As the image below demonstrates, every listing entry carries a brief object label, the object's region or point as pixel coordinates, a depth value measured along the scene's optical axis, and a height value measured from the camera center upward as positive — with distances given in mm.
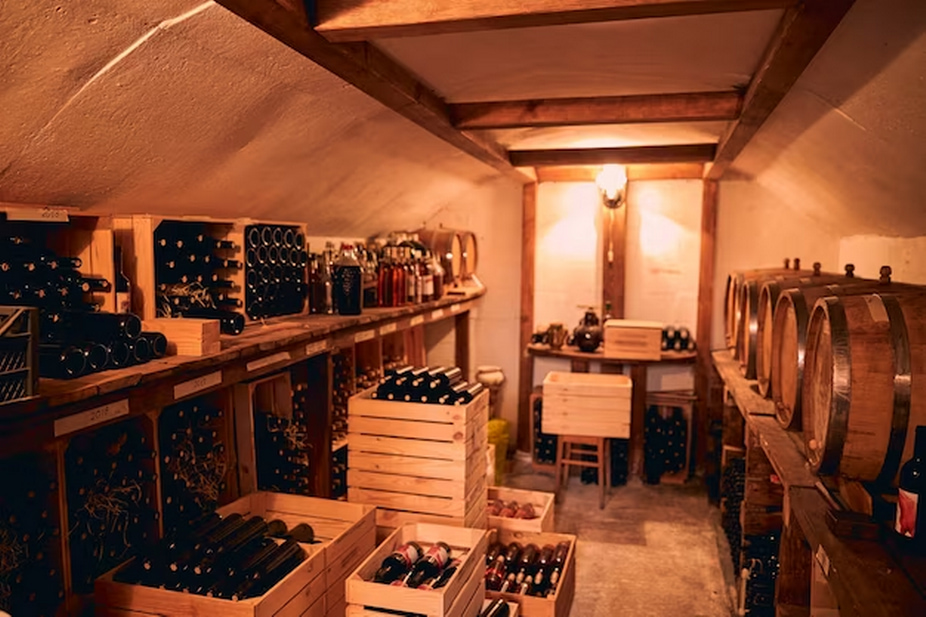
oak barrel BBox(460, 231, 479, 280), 6125 +57
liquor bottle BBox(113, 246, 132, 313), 2449 -119
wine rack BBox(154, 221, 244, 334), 2814 -63
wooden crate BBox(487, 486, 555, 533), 3871 -1506
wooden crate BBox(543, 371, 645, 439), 5203 -1139
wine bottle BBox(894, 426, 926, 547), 1680 -577
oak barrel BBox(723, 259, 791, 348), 4500 -258
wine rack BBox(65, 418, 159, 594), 2537 -927
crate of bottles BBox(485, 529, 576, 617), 3184 -1600
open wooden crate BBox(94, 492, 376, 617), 2318 -1207
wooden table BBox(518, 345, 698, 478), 5781 -937
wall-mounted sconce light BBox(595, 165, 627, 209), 5770 +689
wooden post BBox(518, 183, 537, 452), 6367 -413
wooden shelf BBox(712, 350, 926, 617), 1508 -741
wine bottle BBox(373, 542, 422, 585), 2760 -1267
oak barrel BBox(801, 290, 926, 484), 1796 -328
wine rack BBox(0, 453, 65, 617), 2211 -932
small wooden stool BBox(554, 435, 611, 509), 5234 -1583
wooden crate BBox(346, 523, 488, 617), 2473 -1258
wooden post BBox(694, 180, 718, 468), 5926 -415
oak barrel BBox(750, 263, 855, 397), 3111 -245
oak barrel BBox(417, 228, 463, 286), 5691 +109
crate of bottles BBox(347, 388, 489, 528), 3281 -992
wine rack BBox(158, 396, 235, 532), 3008 -931
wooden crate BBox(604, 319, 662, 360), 5684 -665
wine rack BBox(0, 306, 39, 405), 1664 -241
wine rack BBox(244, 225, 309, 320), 3169 -59
